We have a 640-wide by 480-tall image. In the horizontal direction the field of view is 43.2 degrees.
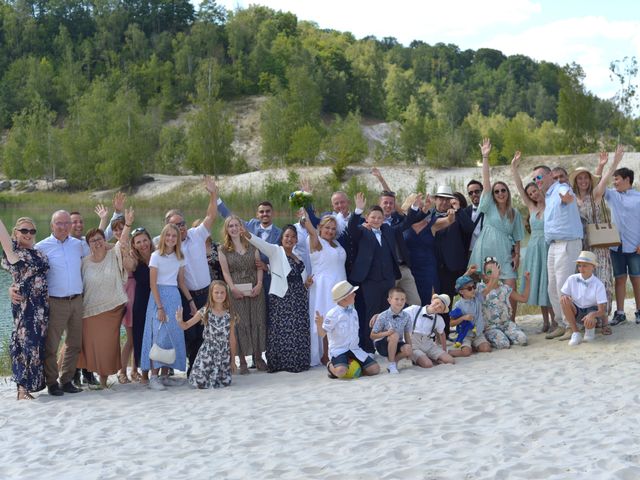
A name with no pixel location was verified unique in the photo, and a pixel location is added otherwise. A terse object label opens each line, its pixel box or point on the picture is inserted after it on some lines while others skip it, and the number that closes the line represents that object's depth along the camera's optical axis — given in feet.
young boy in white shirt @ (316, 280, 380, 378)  28.07
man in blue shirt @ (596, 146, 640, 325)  31.55
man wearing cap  33.40
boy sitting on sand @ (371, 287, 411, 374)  28.14
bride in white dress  30.50
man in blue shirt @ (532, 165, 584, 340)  29.99
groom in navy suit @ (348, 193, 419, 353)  30.86
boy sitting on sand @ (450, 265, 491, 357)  30.22
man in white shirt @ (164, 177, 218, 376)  29.37
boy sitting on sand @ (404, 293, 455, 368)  28.76
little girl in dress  27.81
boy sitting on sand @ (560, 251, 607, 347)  28.94
